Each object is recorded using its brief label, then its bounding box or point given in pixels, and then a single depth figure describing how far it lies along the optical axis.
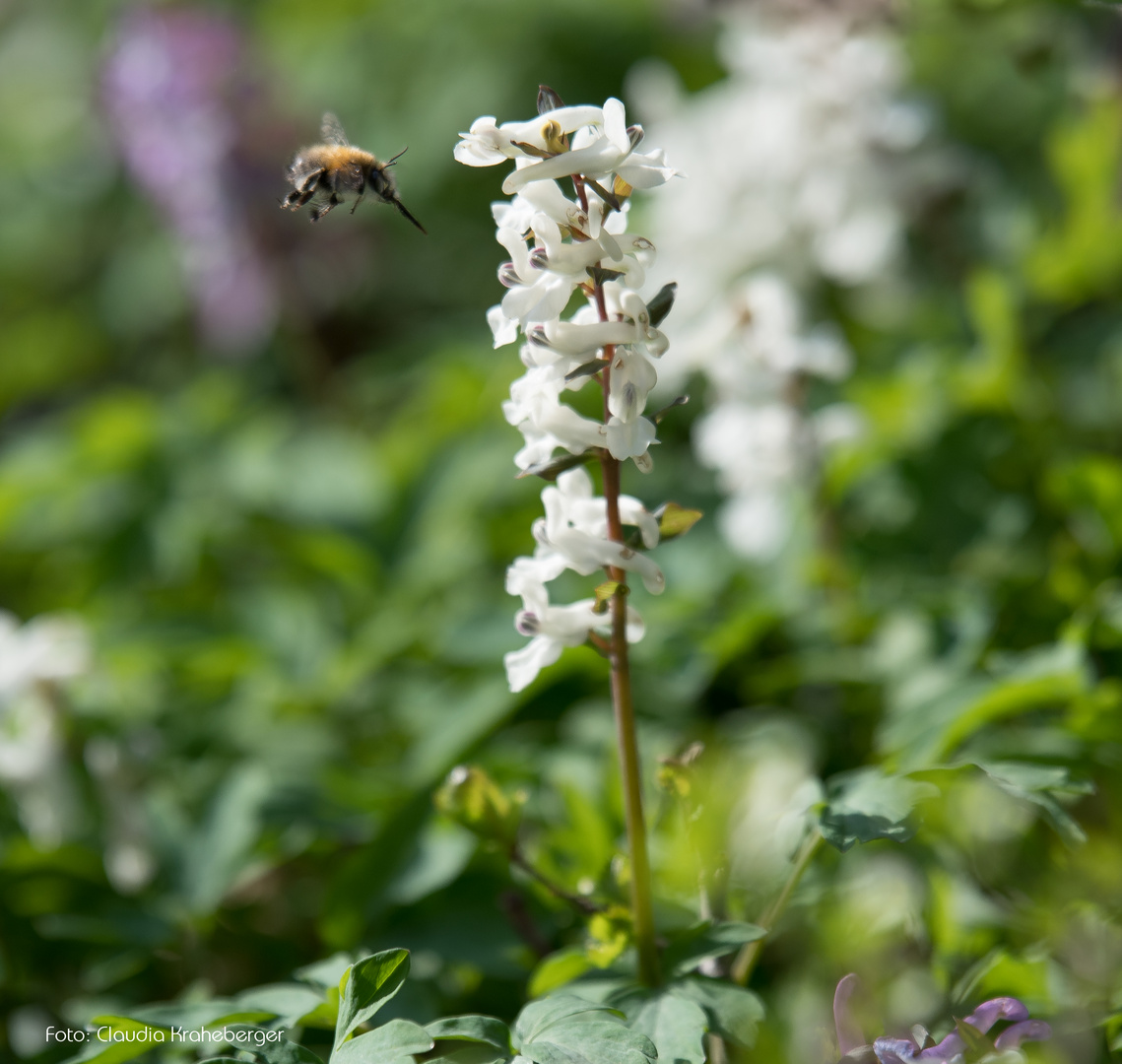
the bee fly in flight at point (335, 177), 1.25
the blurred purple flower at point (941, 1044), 1.20
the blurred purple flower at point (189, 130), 2.21
